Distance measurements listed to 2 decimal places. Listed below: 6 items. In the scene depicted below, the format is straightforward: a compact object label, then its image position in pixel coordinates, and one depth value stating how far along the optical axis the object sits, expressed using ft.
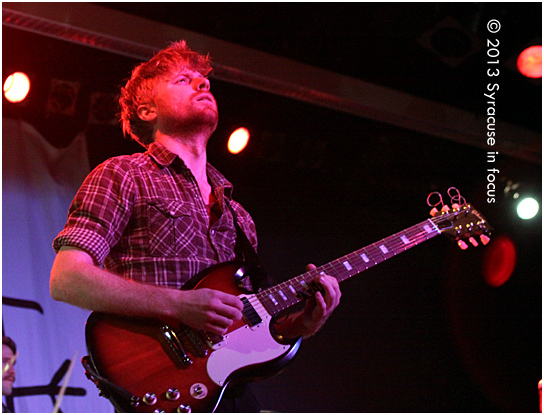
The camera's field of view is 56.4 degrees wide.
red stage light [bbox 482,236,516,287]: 17.58
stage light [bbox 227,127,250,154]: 15.44
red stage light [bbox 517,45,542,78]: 13.92
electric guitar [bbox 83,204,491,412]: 5.67
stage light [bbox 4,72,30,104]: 12.49
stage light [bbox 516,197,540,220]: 16.43
